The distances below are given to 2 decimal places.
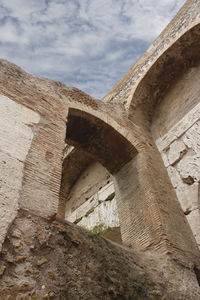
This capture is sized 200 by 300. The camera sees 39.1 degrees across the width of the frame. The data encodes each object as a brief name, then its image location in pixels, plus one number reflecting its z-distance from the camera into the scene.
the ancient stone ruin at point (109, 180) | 2.51
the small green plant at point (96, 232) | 3.17
